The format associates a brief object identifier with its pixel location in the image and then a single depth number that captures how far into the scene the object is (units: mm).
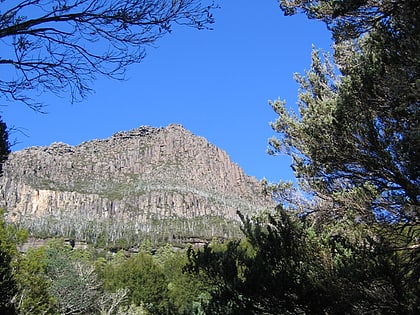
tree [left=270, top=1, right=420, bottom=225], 5023
